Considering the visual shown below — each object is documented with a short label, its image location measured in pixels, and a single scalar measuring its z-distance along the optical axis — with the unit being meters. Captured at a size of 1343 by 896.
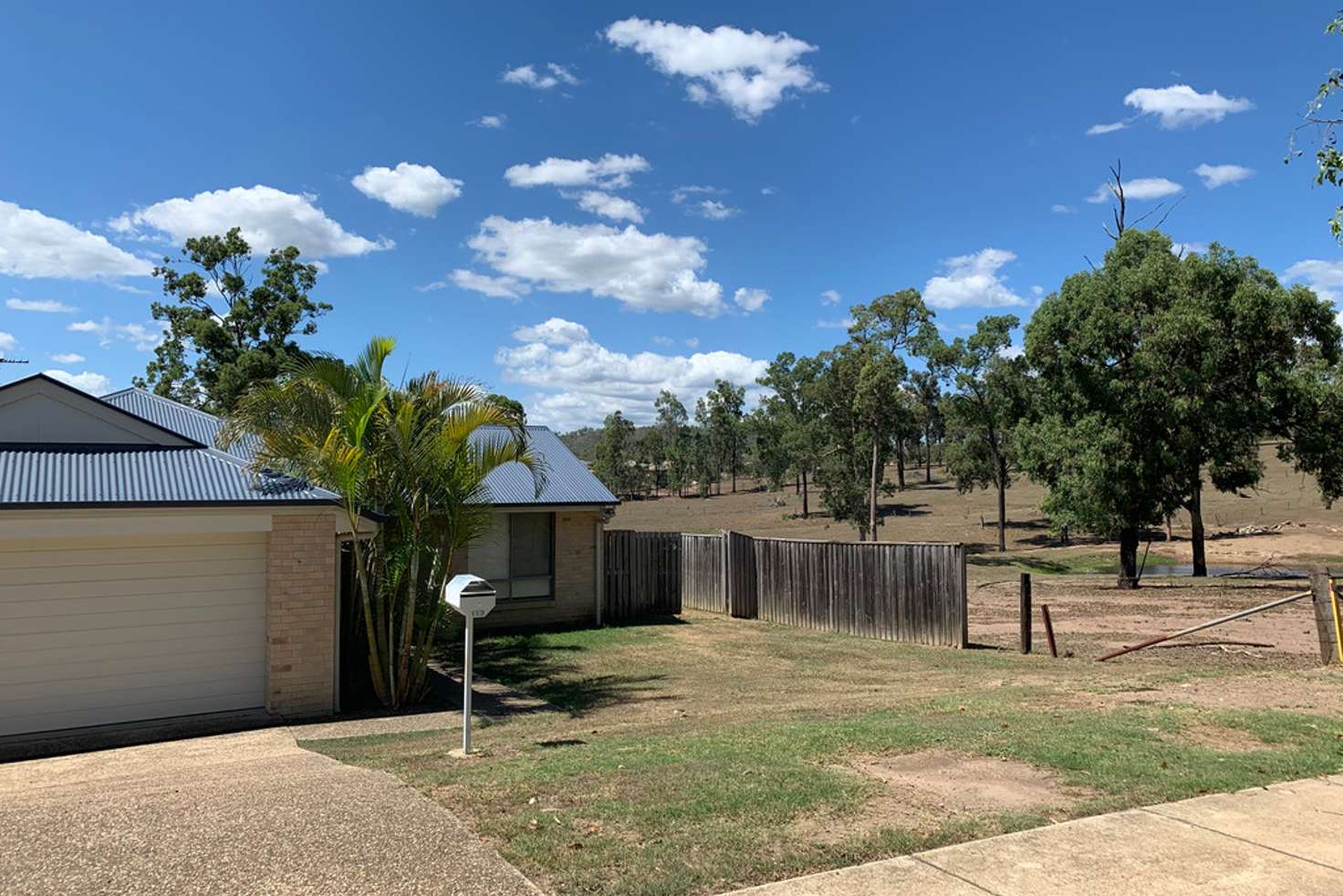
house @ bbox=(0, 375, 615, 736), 9.15
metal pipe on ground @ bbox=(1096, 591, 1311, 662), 11.29
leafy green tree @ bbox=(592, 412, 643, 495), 88.44
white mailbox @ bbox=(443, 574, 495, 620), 8.07
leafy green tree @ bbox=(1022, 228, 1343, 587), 23.44
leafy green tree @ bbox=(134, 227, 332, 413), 31.28
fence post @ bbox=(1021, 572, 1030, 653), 14.03
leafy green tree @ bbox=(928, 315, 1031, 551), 37.64
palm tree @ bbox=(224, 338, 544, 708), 10.34
